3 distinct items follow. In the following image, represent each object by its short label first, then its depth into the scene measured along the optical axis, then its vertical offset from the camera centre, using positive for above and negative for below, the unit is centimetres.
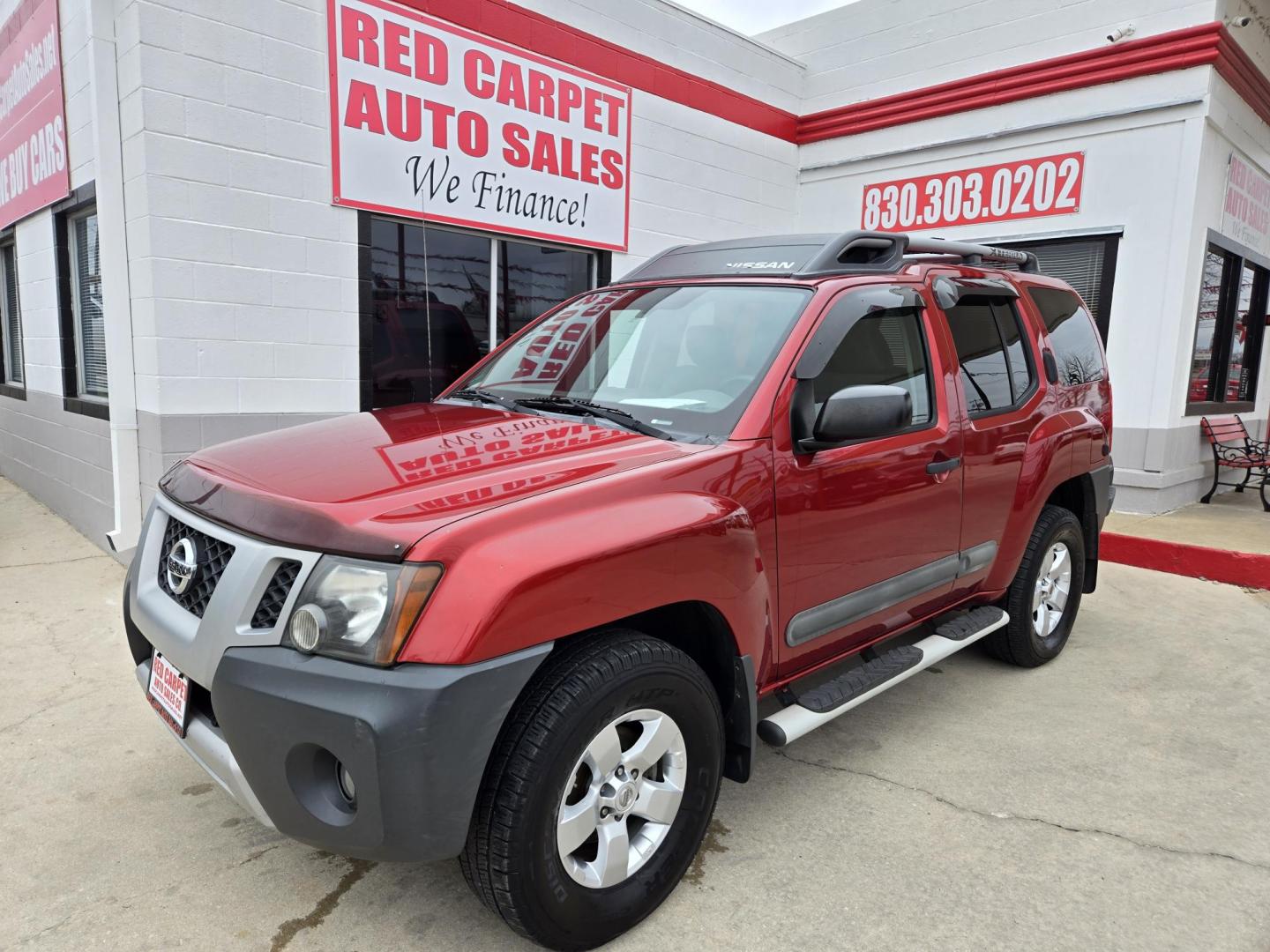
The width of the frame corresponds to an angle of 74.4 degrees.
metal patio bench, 825 -74
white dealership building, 528 +146
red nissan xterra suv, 189 -57
